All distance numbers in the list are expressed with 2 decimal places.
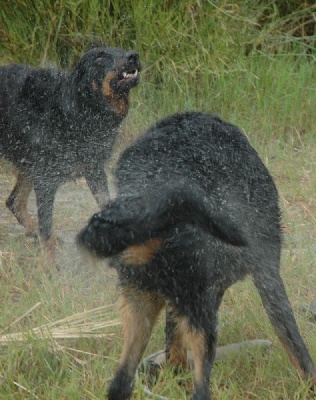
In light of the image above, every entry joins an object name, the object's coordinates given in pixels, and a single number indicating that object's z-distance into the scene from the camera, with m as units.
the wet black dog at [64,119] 9.73
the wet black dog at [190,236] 5.37
